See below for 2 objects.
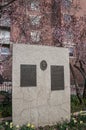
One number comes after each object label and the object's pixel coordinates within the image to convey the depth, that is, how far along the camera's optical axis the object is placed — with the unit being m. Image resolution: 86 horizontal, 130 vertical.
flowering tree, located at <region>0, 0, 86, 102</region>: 6.75
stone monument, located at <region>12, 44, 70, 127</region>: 4.76
